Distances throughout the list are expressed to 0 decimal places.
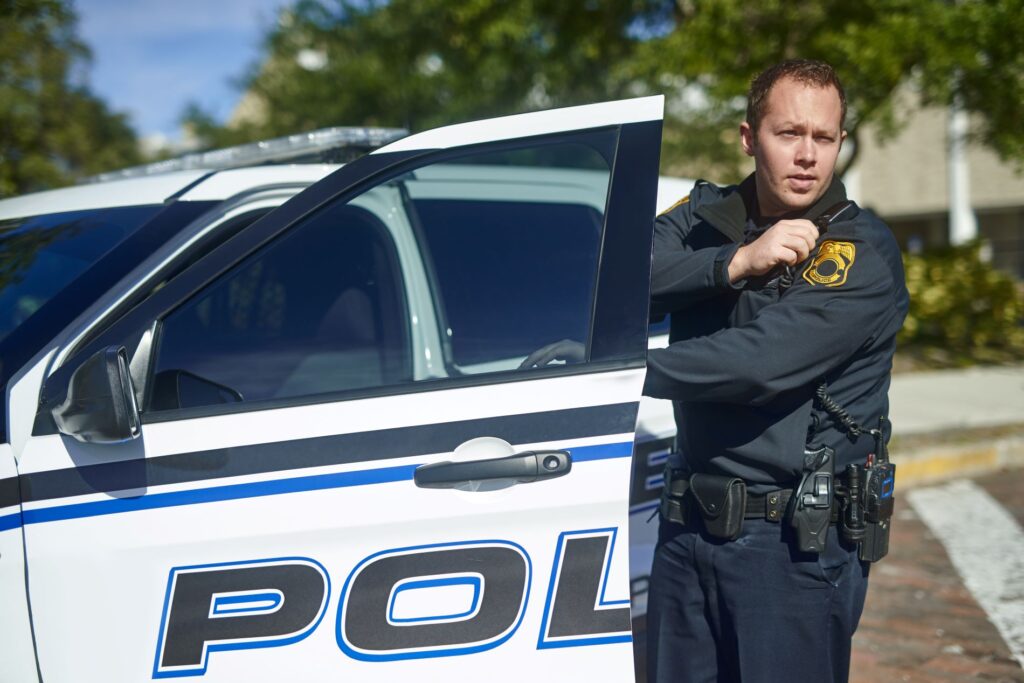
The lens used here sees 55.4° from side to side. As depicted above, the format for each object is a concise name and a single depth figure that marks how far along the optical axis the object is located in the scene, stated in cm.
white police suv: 188
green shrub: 987
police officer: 180
